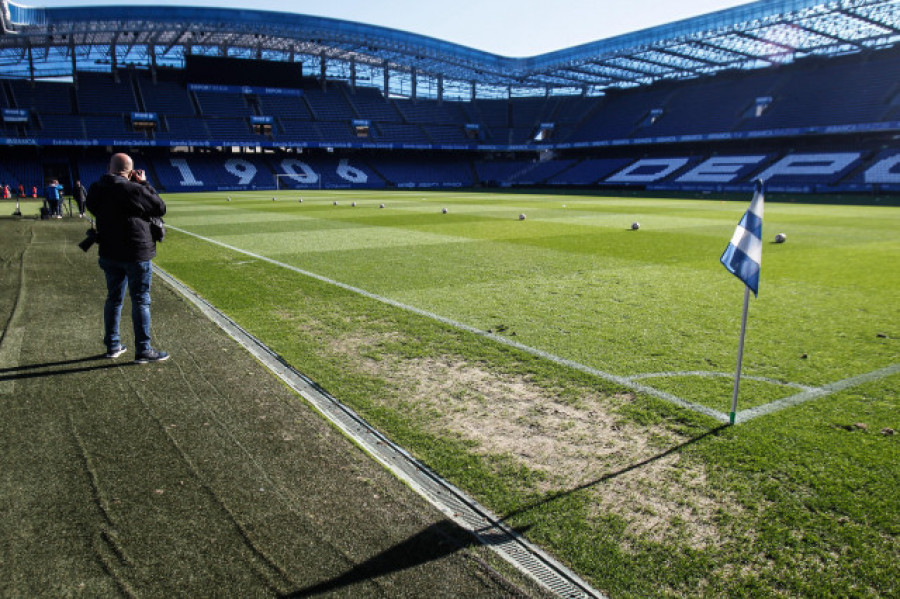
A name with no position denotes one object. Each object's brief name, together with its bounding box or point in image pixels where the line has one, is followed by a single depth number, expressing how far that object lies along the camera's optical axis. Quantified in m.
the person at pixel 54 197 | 24.05
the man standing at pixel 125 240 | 5.72
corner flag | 4.45
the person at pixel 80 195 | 23.26
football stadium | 2.96
